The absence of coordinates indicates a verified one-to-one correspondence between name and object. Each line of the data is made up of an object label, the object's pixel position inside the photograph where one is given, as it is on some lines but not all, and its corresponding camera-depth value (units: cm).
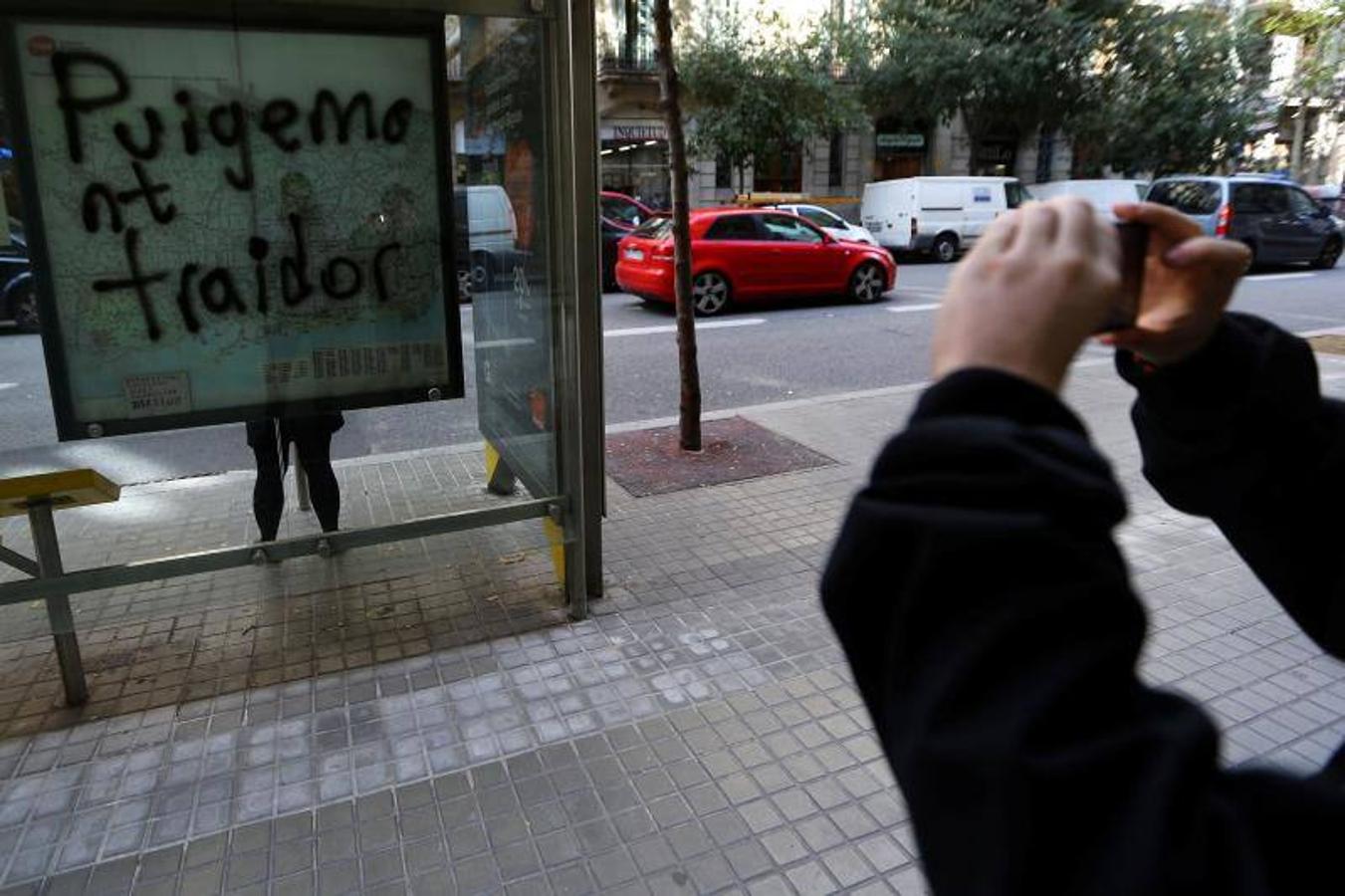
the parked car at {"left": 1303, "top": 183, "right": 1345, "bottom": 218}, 2753
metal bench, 326
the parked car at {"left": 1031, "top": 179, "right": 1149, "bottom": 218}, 2286
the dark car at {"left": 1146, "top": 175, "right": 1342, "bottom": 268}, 1736
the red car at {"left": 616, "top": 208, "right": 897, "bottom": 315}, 1307
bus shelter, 323
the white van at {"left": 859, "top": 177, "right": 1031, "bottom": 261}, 2114
